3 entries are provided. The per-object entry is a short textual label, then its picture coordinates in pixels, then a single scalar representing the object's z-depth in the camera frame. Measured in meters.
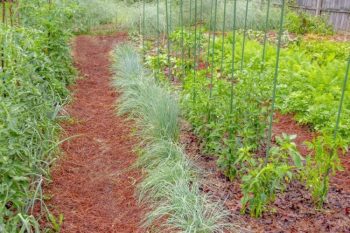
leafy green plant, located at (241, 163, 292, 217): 2.56
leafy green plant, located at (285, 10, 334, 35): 9.62
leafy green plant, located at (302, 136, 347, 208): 2.65
